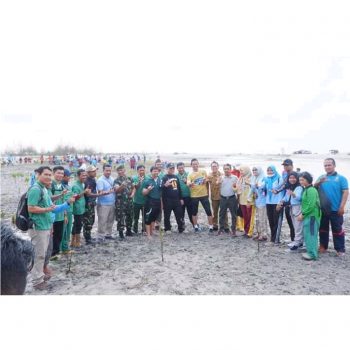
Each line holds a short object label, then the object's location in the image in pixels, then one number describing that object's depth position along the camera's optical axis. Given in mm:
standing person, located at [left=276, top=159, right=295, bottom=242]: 4320
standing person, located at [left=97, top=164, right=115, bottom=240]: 4674
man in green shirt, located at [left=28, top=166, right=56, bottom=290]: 2760
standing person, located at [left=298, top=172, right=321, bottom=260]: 3691
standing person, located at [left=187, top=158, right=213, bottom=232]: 5133
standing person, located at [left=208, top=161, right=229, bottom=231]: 5168
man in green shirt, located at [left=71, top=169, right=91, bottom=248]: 4242
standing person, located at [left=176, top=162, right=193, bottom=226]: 5176
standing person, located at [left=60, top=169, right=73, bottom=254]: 3936
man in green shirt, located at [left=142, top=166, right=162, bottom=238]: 4855
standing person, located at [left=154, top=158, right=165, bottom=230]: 4938
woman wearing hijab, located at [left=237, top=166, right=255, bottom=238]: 4848
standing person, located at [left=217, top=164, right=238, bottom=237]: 4945
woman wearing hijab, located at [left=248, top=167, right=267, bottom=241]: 4602
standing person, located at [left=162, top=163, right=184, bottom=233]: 4906
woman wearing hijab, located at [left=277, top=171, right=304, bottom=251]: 4074
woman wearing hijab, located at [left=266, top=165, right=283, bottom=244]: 4414
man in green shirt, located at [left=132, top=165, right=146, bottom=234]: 5023
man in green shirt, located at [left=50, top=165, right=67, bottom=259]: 3630
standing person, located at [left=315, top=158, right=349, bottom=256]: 3826
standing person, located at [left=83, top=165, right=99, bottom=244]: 4469
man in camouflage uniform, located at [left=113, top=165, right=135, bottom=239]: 4812
